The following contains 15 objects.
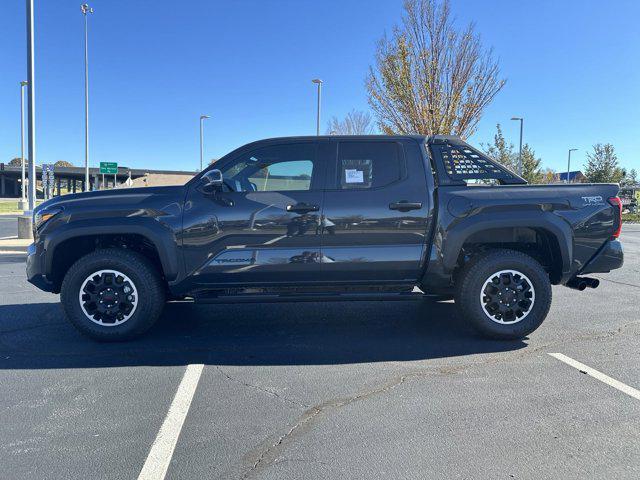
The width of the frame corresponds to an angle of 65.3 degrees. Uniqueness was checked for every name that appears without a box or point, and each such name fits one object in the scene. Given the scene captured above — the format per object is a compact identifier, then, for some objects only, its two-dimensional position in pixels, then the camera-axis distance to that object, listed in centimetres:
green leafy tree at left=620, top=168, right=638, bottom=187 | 4075
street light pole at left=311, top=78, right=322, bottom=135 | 2618
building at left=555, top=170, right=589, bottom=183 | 6568
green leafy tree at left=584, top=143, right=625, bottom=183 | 3509
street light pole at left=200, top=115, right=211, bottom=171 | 3578
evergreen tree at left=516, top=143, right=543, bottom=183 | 3623
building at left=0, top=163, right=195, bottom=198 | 5907
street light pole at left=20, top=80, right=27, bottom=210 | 2545
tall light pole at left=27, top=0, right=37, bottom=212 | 1281
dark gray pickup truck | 461
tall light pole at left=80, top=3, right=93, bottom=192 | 2191
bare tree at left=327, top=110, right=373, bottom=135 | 2805
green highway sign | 3092
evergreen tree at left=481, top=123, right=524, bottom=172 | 3159
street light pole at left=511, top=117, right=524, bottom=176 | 3037
